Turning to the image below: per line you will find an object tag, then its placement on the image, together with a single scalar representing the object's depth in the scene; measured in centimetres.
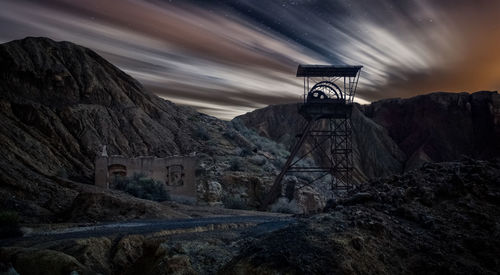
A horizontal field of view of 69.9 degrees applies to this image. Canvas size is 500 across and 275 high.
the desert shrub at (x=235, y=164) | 3309
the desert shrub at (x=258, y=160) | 3650
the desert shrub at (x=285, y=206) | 2716
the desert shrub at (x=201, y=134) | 4456
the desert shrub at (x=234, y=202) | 2714
